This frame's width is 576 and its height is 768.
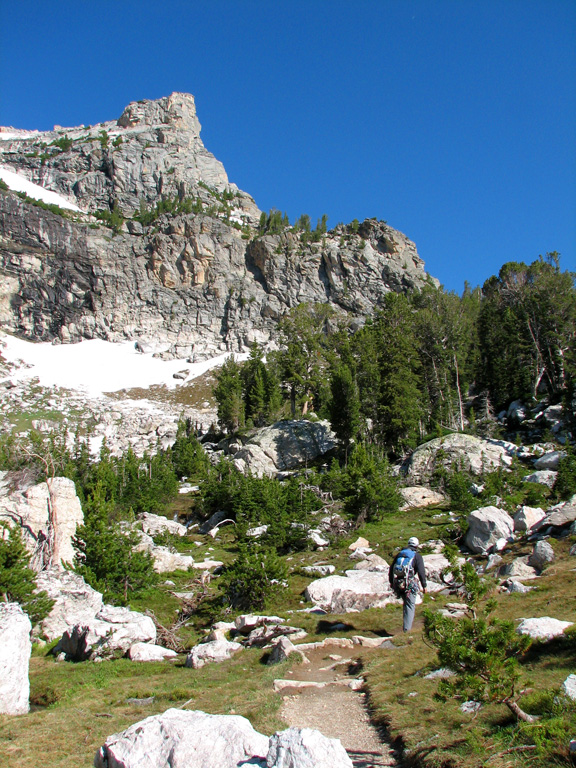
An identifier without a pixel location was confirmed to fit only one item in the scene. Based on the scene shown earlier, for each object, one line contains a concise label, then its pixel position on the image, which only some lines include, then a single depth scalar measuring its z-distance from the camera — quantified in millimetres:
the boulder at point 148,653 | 12695
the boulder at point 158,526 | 32738
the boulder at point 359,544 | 23384
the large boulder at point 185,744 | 5211
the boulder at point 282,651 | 10656
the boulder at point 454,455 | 33281
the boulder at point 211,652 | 11742
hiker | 11086
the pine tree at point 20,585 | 15109
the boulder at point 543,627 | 8461
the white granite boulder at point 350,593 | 15238
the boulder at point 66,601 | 15719
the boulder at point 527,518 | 19516
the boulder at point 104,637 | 13000
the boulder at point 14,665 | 9148
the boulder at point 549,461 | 30141
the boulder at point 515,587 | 12672
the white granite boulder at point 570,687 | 5688
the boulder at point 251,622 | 13834
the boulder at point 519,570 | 14517
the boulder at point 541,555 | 14945
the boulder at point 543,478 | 26234
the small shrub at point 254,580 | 16453
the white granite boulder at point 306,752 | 4609
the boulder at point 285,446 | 45750
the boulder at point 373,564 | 18922
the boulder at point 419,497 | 31459
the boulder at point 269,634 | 12641
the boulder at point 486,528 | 19016
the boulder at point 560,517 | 17750
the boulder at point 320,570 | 19881
